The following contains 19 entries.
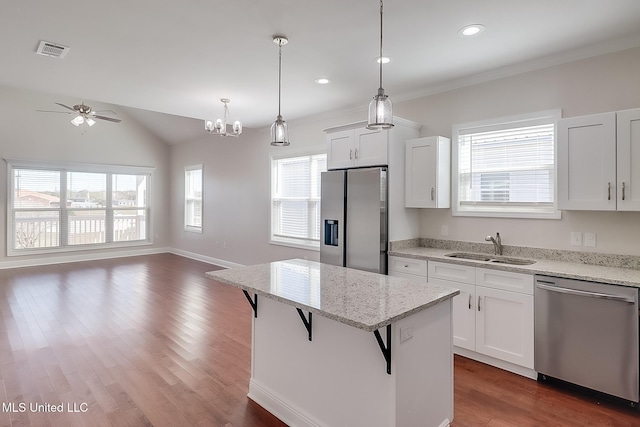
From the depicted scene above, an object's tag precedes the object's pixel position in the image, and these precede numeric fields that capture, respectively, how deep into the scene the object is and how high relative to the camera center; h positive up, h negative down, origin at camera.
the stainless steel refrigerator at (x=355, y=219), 3.69 -0.06
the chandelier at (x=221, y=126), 4.49 +1.14
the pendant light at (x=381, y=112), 2.04 +0.60
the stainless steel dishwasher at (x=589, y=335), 2.35 -0.87
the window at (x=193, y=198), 8.38 +0.38
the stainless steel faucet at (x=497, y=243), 3.45 -0.29
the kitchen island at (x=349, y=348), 1.72 -0.77
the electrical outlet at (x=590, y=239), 2.97 -0.21
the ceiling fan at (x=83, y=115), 5.62 +1.63
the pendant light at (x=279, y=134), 2.64 +0.61
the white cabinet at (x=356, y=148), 3.74 +0.75
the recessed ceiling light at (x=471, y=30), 2.62 +1.42
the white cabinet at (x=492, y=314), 2.81 -0.86
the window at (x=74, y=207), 7.26 +0.13
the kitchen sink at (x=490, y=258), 3.20 -0.43
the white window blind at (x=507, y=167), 3.25 +0.47
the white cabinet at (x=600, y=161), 2.55 +0.41
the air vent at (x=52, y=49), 3.01 +1.46
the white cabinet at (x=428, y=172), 3.65 +0.45
